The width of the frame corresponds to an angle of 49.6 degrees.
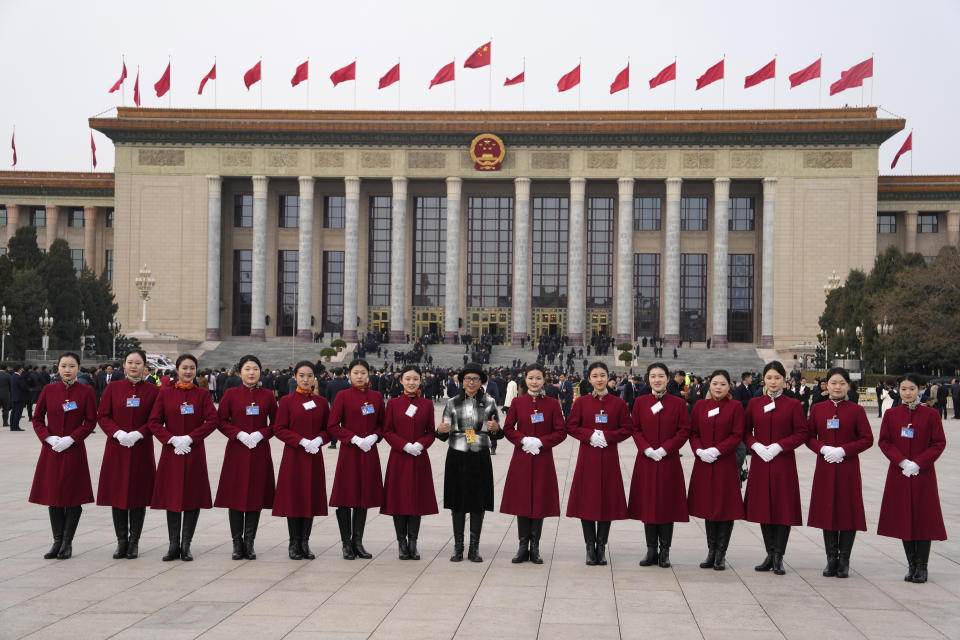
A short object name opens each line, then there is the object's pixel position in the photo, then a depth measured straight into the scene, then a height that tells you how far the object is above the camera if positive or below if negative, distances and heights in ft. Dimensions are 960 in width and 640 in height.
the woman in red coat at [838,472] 30.22 -4.34
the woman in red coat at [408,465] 31.91 -4.56
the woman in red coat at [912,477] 29.71 -4.41
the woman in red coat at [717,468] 30.89 -4.38
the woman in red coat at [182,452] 31.24 -4.20
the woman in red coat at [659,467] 31.04 -4.36
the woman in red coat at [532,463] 31.60 -4.39
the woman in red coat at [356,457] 31.94 -4.34
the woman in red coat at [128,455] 31.40 -4.32
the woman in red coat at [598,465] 31.35 -4.37
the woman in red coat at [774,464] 30.50 -4.19
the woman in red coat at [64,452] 31.35 -4.29
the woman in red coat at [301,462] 31.55 -4.46
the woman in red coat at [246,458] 31.65 -4.40
